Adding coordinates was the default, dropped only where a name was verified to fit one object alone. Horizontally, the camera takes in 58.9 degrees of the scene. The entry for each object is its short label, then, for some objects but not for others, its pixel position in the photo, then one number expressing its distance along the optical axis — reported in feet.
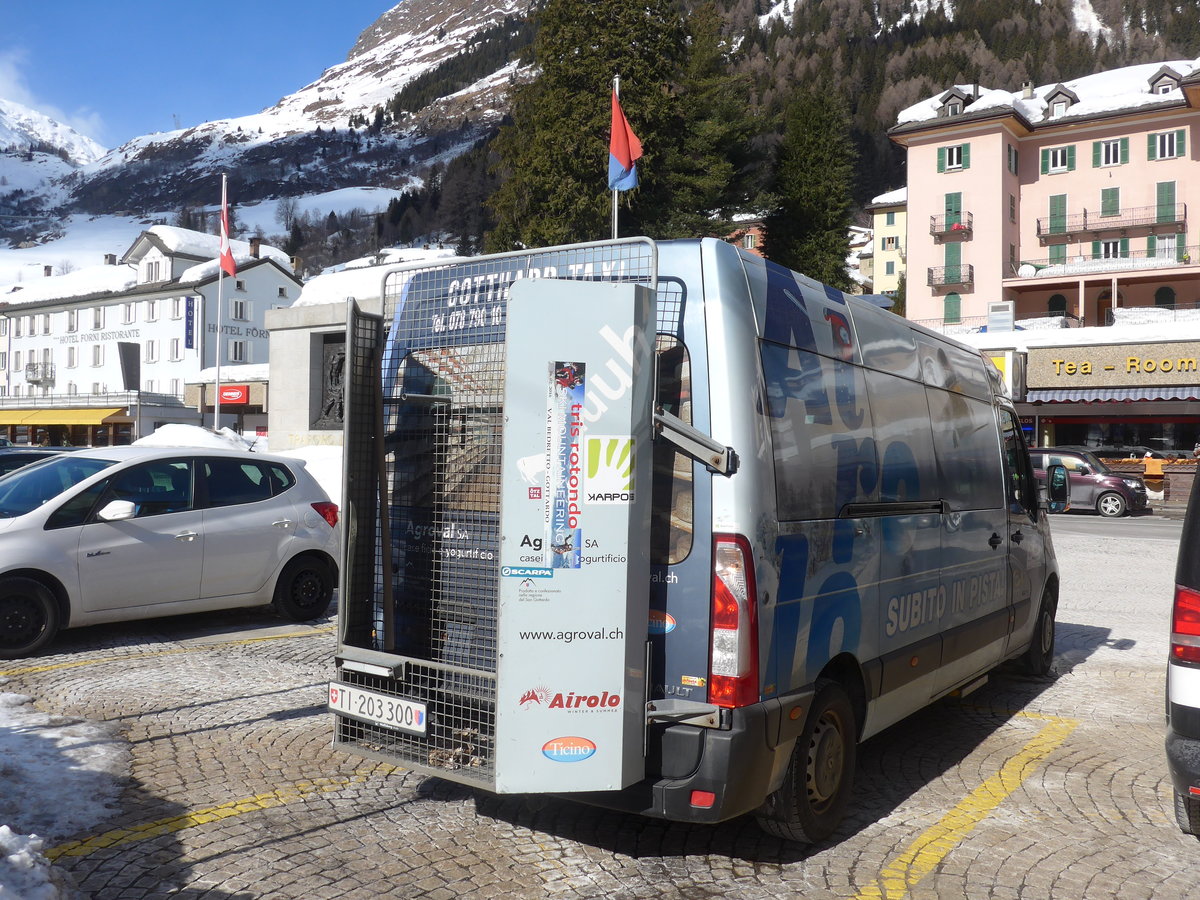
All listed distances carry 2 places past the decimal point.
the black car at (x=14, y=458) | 44.19
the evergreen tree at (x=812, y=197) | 171.22
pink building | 172.04
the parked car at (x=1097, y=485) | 82.69
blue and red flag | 65.82
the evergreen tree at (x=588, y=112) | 135.03
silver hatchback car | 24.98
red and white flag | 97.73
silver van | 12.43
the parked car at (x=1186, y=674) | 13.03
